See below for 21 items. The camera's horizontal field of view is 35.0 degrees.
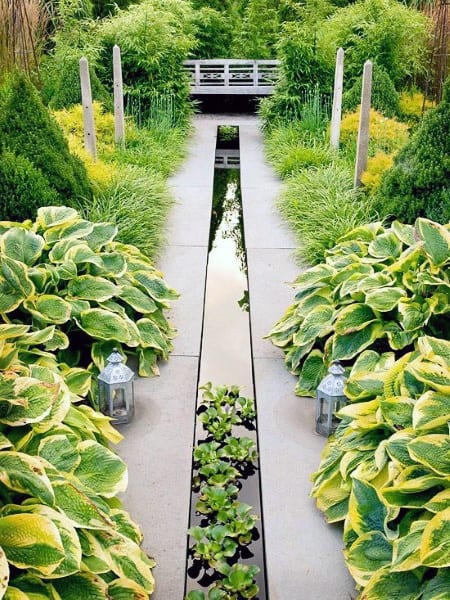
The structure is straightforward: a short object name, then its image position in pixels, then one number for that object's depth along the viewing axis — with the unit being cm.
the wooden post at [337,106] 754
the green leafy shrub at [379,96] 863
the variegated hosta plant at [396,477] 196
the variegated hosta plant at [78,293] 326
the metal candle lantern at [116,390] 302
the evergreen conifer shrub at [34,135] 482
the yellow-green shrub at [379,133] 711
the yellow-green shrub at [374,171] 580
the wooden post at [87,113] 626
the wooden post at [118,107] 761
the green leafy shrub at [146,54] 988
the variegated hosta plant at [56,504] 182
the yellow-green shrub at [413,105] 911
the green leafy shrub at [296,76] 951
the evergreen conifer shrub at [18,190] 444
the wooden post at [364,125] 600
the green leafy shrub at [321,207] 510
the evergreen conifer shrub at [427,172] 450
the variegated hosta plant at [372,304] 315
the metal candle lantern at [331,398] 290
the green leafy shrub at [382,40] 959
